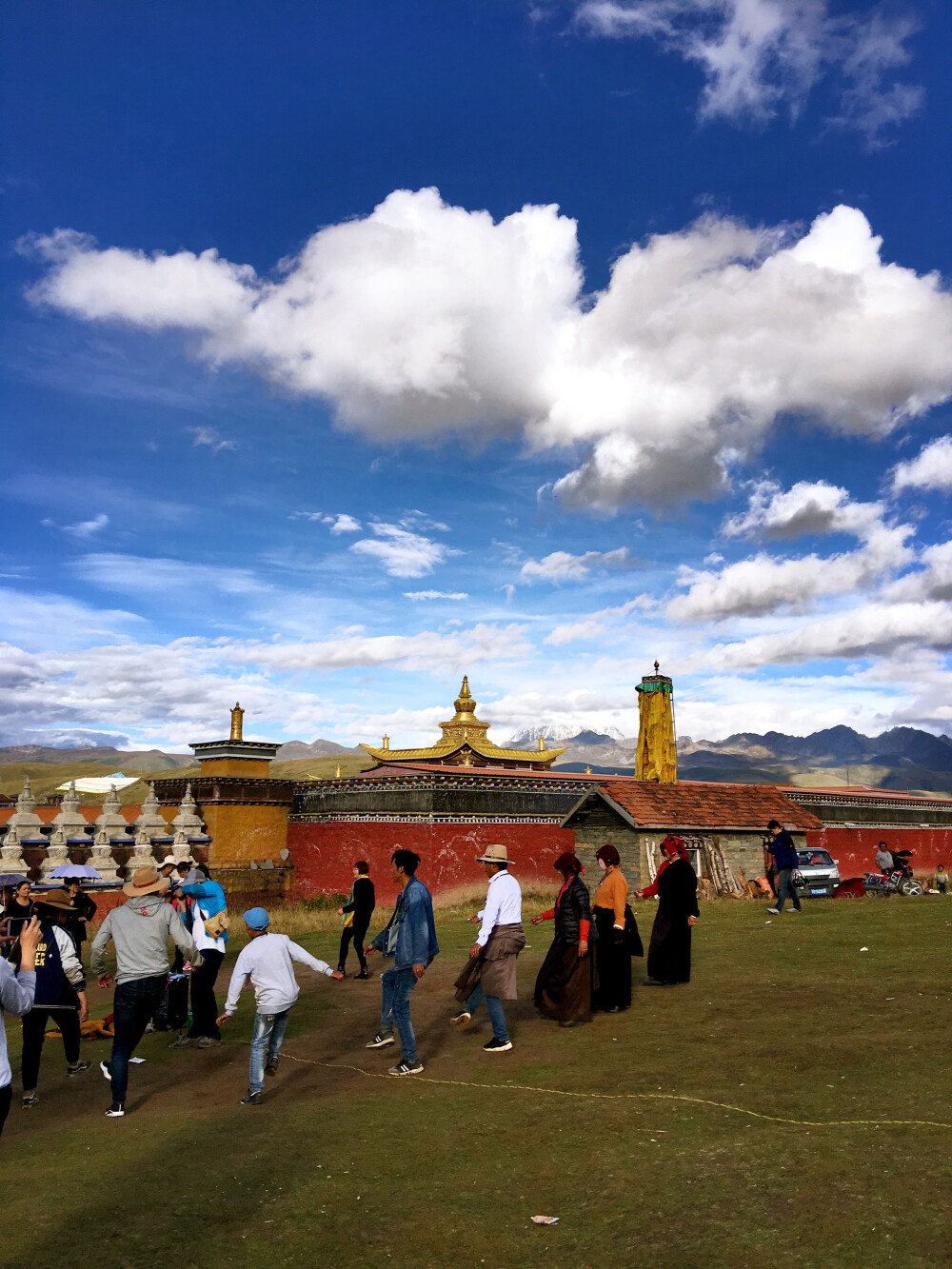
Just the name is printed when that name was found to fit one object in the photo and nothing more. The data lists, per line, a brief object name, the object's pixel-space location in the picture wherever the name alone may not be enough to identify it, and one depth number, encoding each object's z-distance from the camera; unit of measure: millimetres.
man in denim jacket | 8141
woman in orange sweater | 10039
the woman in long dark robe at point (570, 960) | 9453
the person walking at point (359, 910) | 12711
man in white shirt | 8734
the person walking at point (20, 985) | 4754
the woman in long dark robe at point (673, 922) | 10969
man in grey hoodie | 7191
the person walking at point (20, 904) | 8953
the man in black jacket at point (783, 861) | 15945
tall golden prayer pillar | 26766
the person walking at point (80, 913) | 10758
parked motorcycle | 22359
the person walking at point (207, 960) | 9812
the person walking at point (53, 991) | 7965
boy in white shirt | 7520
